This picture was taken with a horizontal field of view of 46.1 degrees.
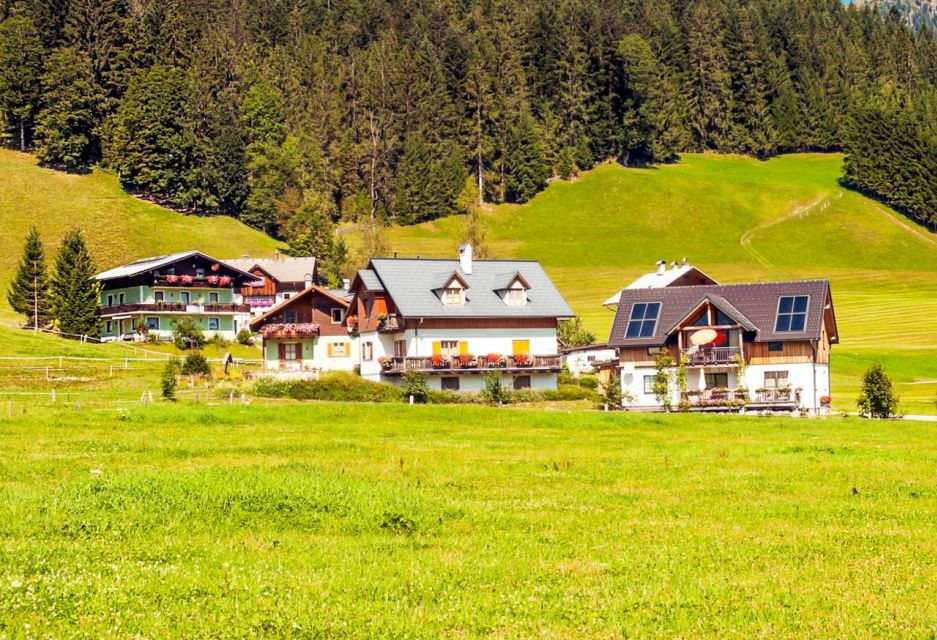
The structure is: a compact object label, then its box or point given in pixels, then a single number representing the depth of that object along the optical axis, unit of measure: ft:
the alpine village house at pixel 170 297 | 323.16
